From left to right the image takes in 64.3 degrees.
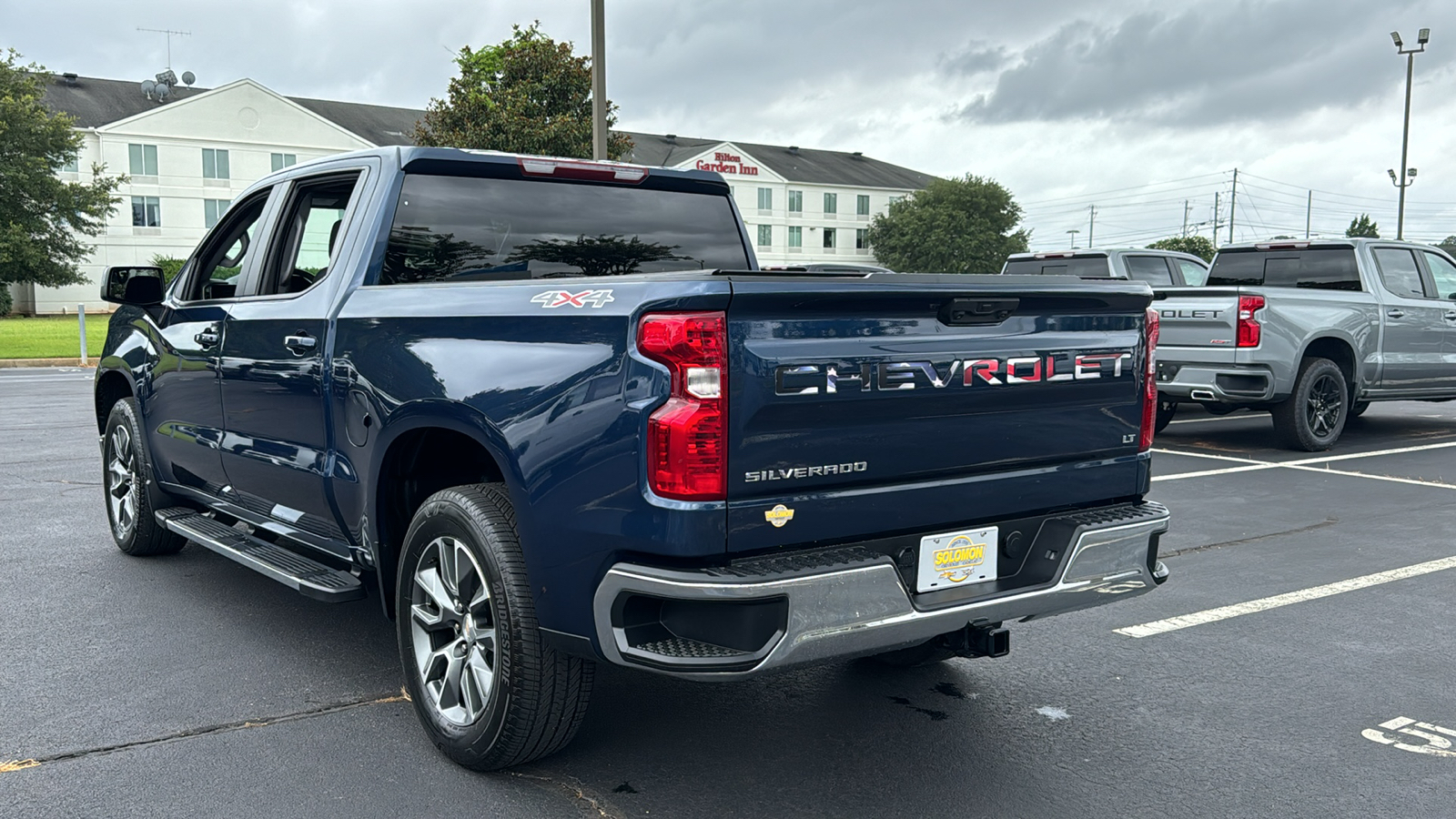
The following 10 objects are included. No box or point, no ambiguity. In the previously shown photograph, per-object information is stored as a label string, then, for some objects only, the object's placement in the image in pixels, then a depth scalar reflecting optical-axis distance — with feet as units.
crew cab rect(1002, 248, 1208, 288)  44.47
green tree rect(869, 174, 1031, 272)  255.29
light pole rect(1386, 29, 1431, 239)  108.78
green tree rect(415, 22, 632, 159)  102.63
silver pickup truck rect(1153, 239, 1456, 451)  33.35
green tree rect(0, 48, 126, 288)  133.49
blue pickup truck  9.34
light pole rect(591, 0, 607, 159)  51.08
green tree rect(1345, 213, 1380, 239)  350.23
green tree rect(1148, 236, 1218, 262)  248.24
